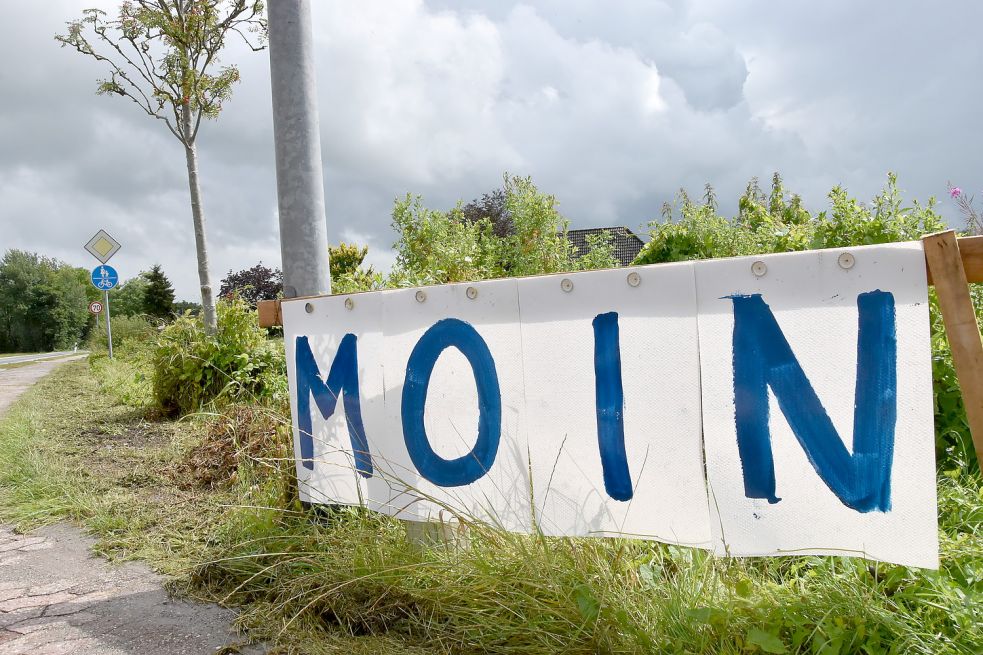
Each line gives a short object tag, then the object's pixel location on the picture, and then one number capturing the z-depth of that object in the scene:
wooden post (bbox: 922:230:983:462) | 1.87
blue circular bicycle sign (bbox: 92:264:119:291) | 16.08
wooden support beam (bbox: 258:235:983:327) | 1.91
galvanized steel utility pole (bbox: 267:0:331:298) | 3.45
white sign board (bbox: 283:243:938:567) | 1.98
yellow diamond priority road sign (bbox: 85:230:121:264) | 15.41
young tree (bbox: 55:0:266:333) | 11.23
